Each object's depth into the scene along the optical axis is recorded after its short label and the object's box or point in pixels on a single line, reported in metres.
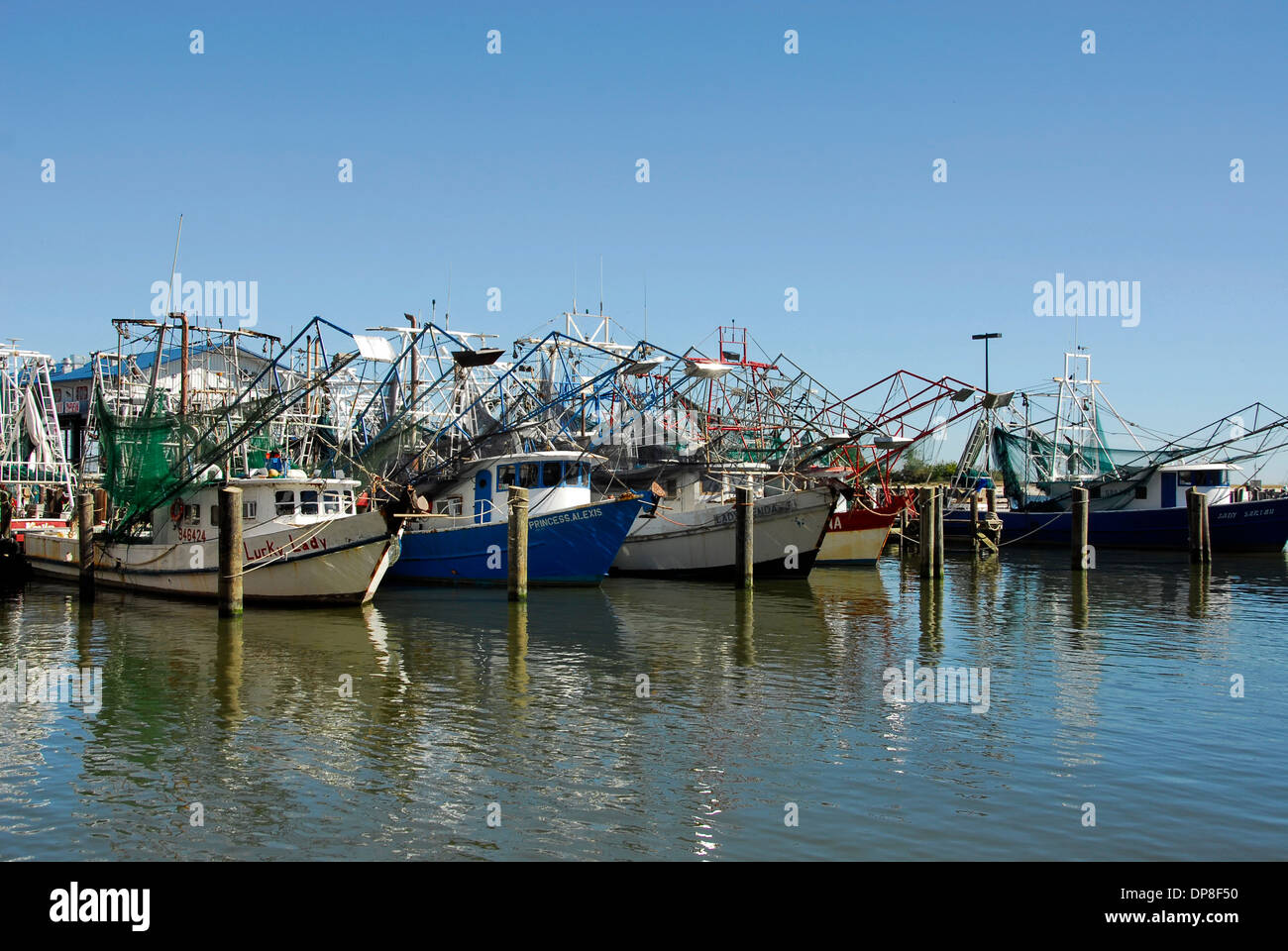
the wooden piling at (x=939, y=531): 37.38
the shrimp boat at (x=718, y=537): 35.81
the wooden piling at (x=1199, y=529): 42.81
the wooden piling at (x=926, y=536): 37.66
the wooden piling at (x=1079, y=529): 39.53
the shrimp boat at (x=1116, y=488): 49.19
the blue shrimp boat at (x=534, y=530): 30.75
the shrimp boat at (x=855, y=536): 41.62
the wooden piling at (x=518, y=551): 27.08
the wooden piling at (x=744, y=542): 31.08
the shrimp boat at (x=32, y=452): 44.41
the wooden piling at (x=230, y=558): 22.97
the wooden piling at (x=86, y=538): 28.14
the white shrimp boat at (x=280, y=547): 25.55
